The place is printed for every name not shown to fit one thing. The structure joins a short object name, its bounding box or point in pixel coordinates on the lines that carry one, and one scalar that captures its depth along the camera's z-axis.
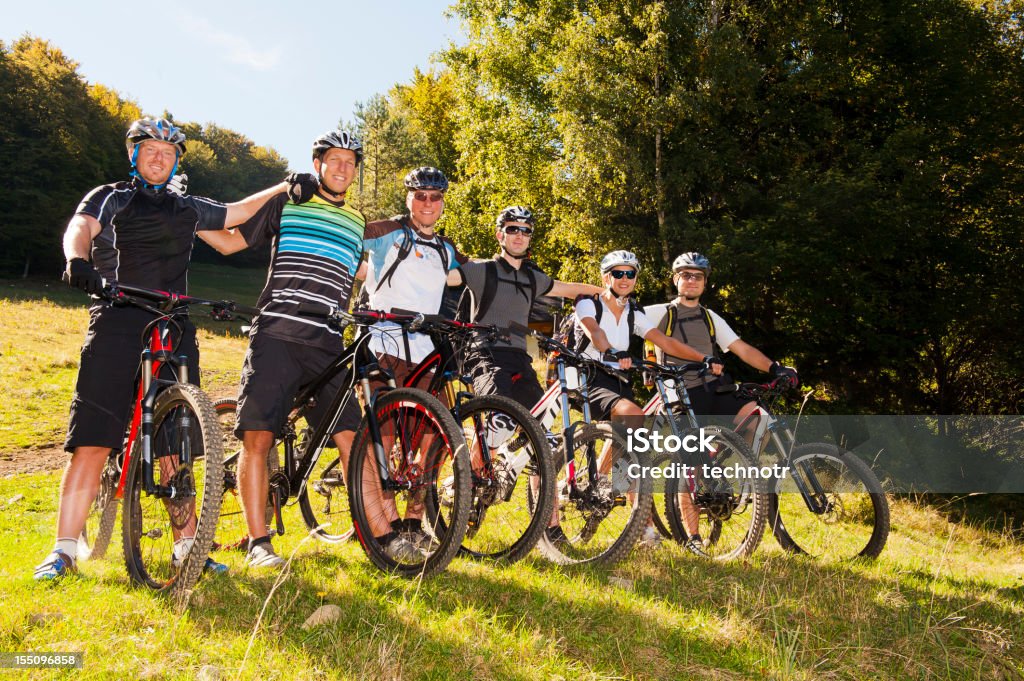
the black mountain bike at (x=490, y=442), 4.41
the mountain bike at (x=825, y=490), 5.77
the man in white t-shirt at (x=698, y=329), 6.55
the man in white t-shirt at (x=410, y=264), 5.25
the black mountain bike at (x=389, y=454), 3.99
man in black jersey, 4.38
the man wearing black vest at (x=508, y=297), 5.60
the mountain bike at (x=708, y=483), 5.65
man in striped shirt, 4.52
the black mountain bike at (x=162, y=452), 3.85
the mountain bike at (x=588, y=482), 4.93
